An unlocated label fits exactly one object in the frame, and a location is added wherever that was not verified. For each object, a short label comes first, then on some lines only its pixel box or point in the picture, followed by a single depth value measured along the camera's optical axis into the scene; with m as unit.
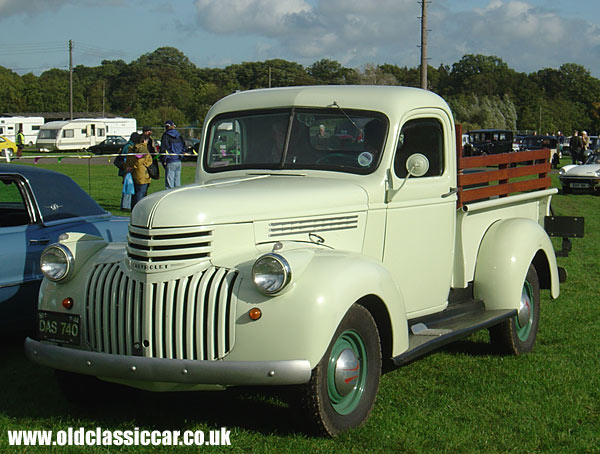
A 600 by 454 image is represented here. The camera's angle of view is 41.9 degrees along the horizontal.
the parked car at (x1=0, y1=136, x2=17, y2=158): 42.22
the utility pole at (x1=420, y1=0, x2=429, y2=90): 33.03
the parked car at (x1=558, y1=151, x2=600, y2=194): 24.22
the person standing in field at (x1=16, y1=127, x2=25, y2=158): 53.00
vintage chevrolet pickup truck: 4.26
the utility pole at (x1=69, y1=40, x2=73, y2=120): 68.56
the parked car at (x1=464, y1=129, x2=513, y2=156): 49.16
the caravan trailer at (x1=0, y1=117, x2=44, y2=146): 66.50
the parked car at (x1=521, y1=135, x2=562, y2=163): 48.86
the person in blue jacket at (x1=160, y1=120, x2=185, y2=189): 15.98
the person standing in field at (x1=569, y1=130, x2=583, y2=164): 31.44
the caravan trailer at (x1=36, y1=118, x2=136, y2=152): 61.34
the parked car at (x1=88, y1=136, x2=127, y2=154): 55.53
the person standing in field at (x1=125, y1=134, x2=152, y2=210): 15.16
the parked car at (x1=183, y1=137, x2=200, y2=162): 49.63
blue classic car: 6.32
